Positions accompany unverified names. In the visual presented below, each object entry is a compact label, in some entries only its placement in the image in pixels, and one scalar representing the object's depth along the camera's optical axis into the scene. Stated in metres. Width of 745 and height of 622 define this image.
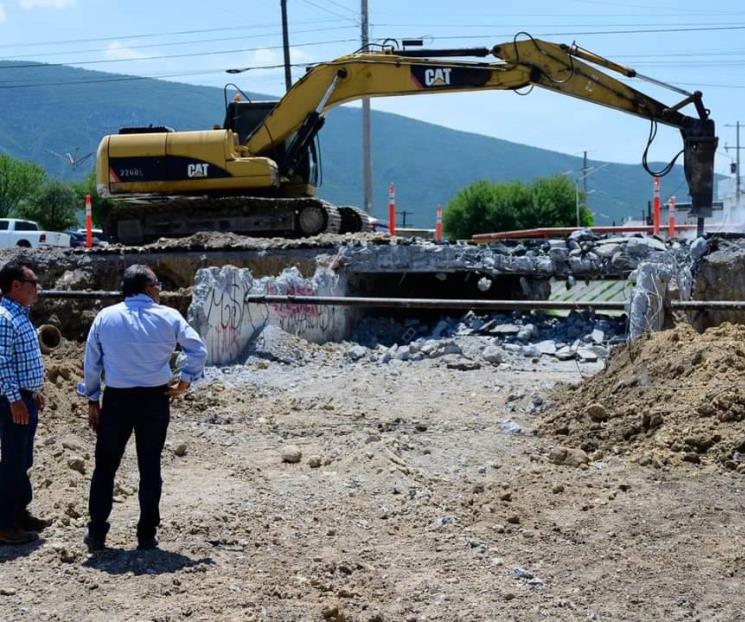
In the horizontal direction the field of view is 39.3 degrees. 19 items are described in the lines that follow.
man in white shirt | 5.74
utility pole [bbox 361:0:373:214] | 31.22
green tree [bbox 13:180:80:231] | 65.06
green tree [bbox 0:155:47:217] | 67.62
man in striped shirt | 5.88
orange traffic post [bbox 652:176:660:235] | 22.17
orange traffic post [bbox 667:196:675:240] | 22.26
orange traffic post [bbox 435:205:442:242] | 23.78
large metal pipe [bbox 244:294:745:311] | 10.28
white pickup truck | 38.38
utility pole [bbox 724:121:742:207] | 71.53
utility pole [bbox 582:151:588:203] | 64.00
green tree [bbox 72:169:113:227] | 64.63
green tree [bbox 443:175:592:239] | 68.06
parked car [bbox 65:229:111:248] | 42.55
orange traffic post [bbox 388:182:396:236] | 22.12
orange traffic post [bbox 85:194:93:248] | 21.80
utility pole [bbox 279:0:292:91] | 38.09
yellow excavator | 17.34
